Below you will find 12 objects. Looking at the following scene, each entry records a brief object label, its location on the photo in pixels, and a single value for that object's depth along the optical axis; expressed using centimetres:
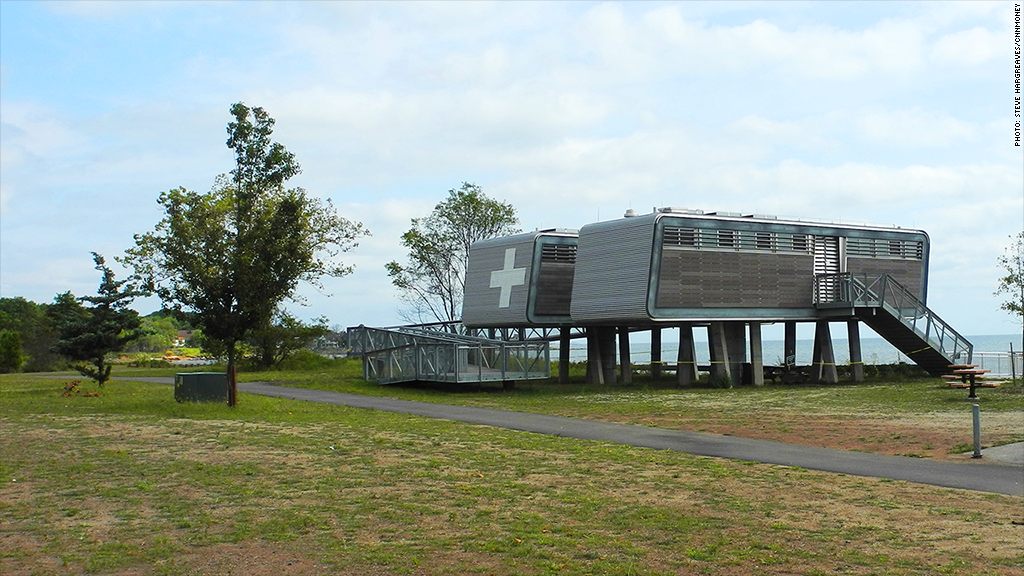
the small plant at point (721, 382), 3709
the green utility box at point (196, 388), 2673
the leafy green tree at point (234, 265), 2584
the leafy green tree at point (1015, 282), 3528
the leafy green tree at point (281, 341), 5328
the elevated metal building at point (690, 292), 3522
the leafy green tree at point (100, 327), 3547
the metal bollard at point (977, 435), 1595
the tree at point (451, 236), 6319
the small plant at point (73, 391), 3136
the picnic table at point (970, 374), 2744
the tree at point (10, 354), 6162
